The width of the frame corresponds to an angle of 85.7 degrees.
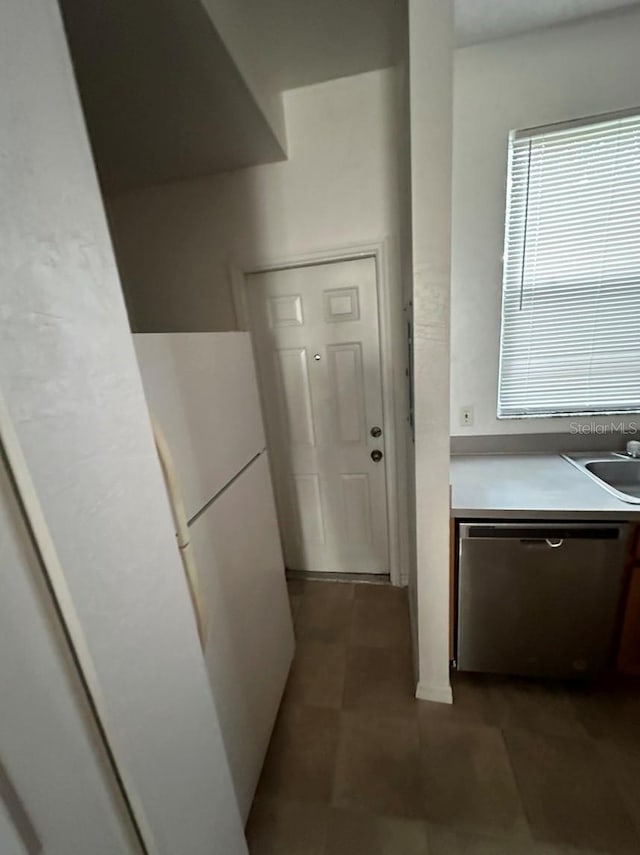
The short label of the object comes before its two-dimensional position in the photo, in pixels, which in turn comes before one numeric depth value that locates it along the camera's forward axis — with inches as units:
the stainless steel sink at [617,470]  68.3
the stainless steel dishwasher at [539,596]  51.8
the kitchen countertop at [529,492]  50.9
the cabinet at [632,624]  51.3
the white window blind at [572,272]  62.5
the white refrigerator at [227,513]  34.3
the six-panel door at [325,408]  75.6
